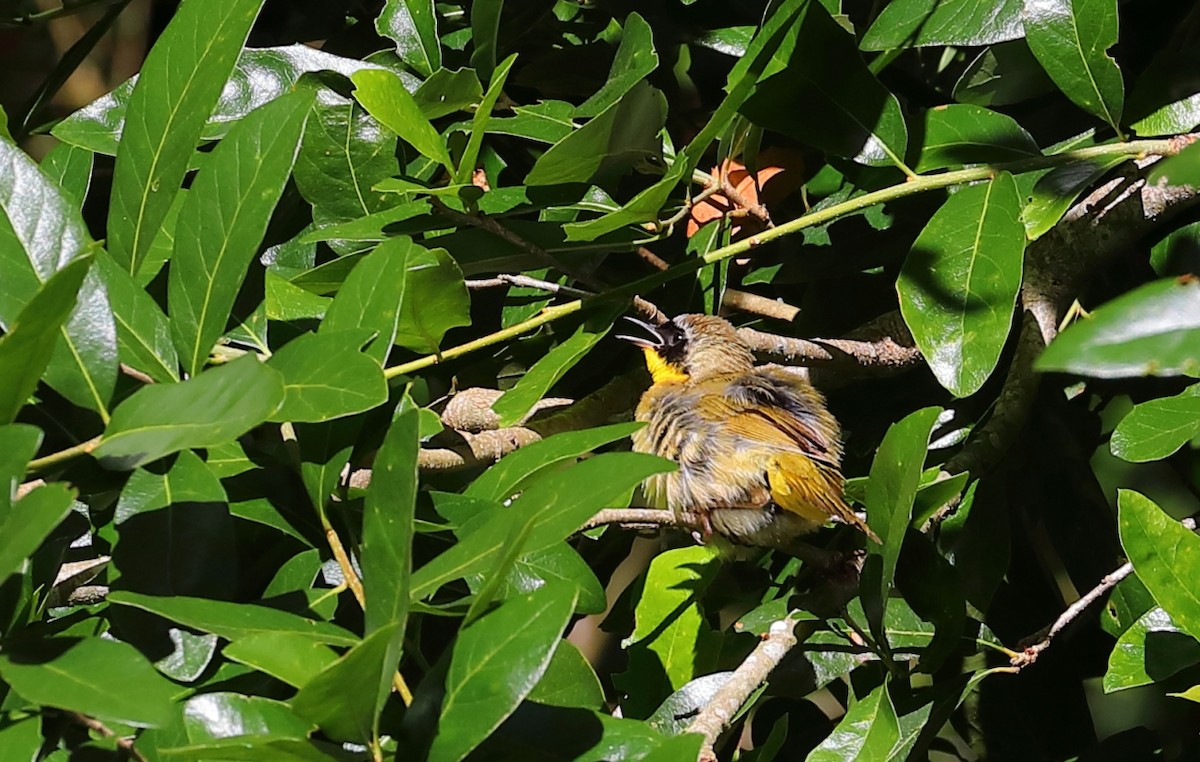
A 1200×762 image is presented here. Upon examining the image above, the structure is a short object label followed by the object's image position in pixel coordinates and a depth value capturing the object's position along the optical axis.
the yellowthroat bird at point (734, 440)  5.91
